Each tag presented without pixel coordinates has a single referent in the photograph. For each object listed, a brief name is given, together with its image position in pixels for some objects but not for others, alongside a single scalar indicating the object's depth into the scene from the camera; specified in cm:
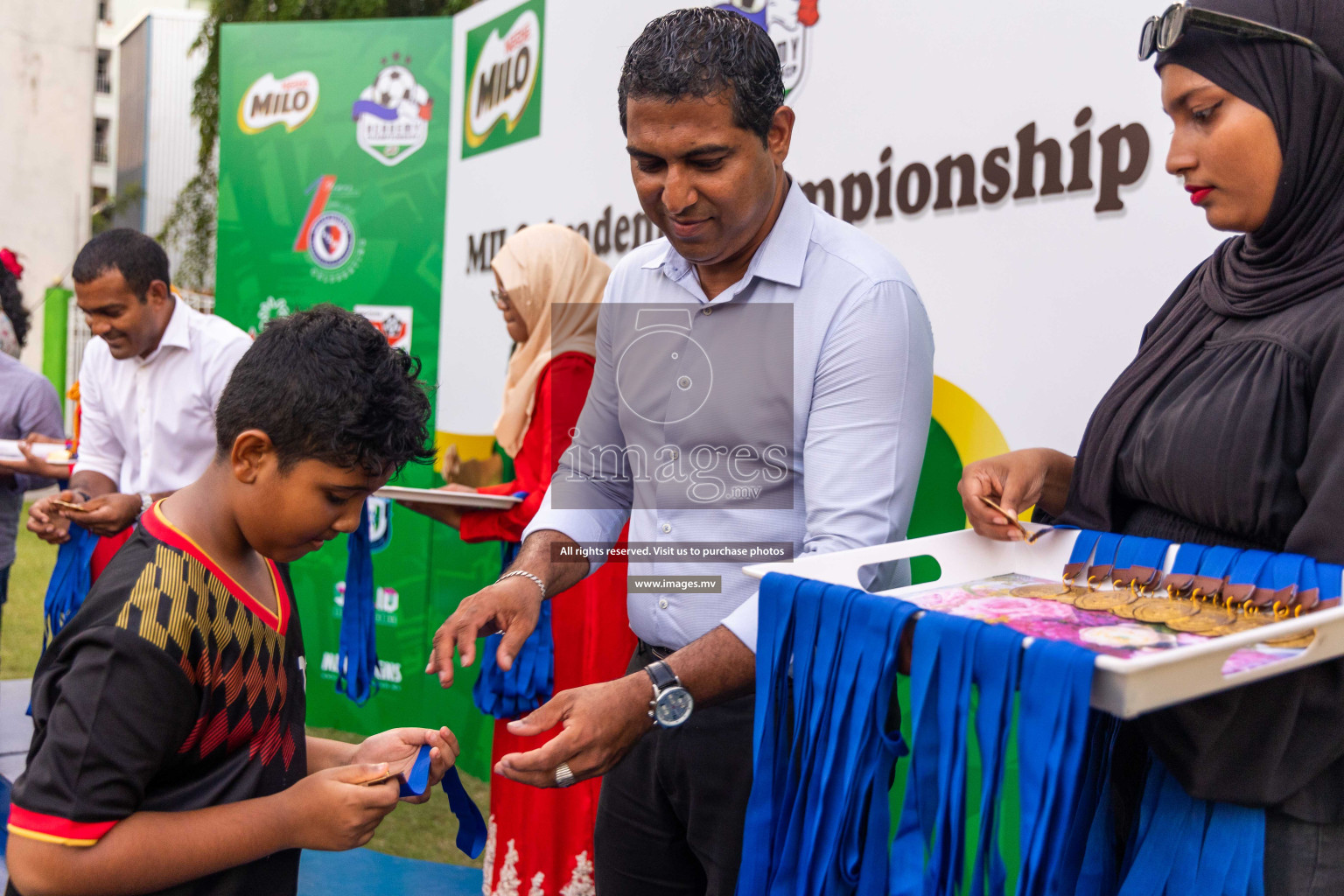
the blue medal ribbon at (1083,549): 139
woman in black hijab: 116
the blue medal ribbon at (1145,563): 128
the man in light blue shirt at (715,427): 157
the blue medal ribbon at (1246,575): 117
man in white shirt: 348
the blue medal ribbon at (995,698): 104
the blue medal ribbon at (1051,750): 96
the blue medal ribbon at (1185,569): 125
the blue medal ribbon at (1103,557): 135
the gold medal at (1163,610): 115
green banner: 519
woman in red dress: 321
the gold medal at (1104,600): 122
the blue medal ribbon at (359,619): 290
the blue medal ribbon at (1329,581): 114
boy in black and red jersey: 123
